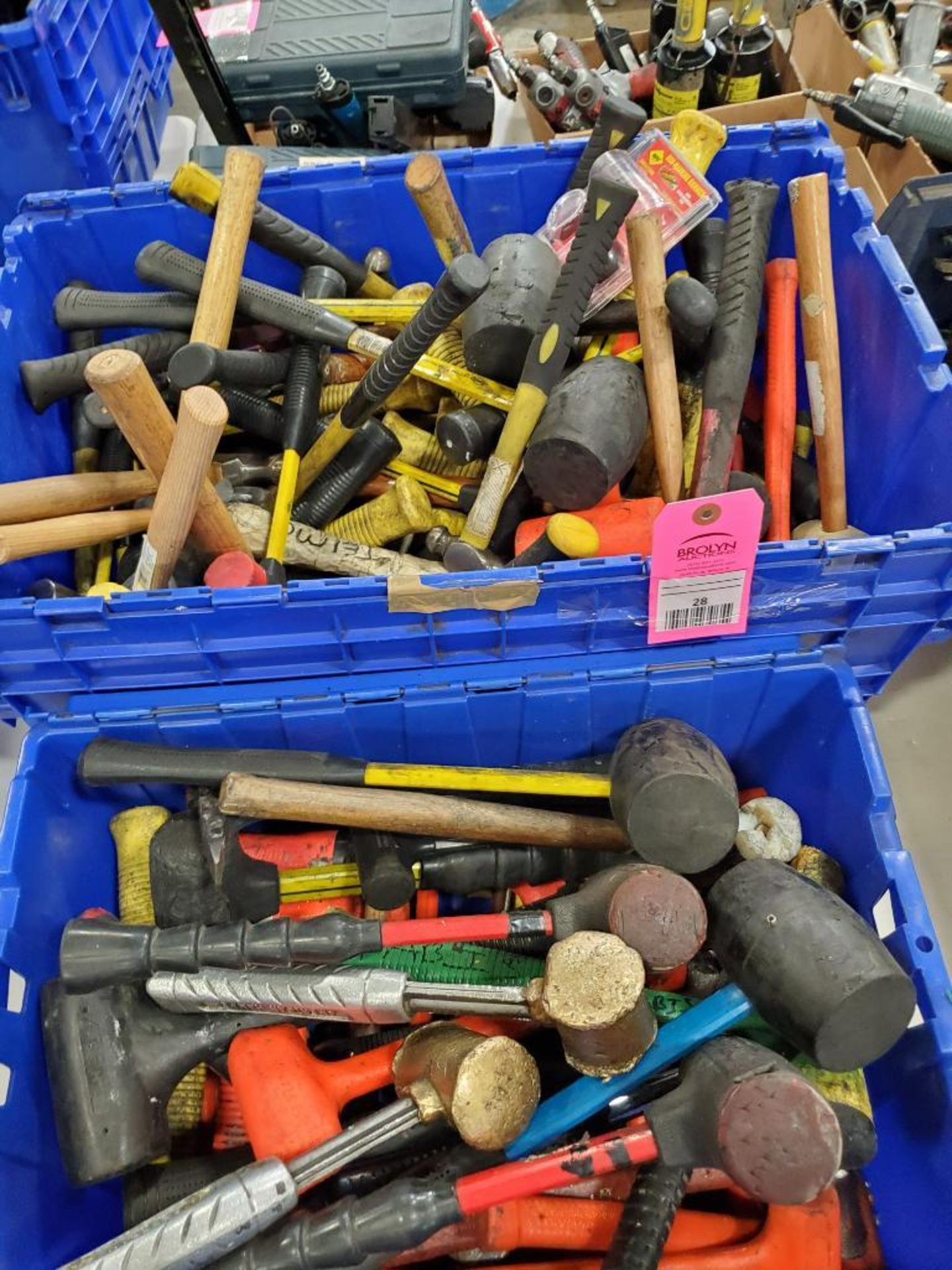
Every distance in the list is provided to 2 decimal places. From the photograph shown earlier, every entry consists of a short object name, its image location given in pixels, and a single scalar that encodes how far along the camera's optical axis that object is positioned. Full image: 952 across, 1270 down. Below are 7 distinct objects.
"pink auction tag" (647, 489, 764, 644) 0.83
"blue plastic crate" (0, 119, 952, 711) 0.89
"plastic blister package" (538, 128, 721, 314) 1.12
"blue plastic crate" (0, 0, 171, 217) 1.36
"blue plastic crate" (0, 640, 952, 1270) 0.81
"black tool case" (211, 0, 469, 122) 1.65
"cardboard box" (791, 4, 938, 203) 1.49
